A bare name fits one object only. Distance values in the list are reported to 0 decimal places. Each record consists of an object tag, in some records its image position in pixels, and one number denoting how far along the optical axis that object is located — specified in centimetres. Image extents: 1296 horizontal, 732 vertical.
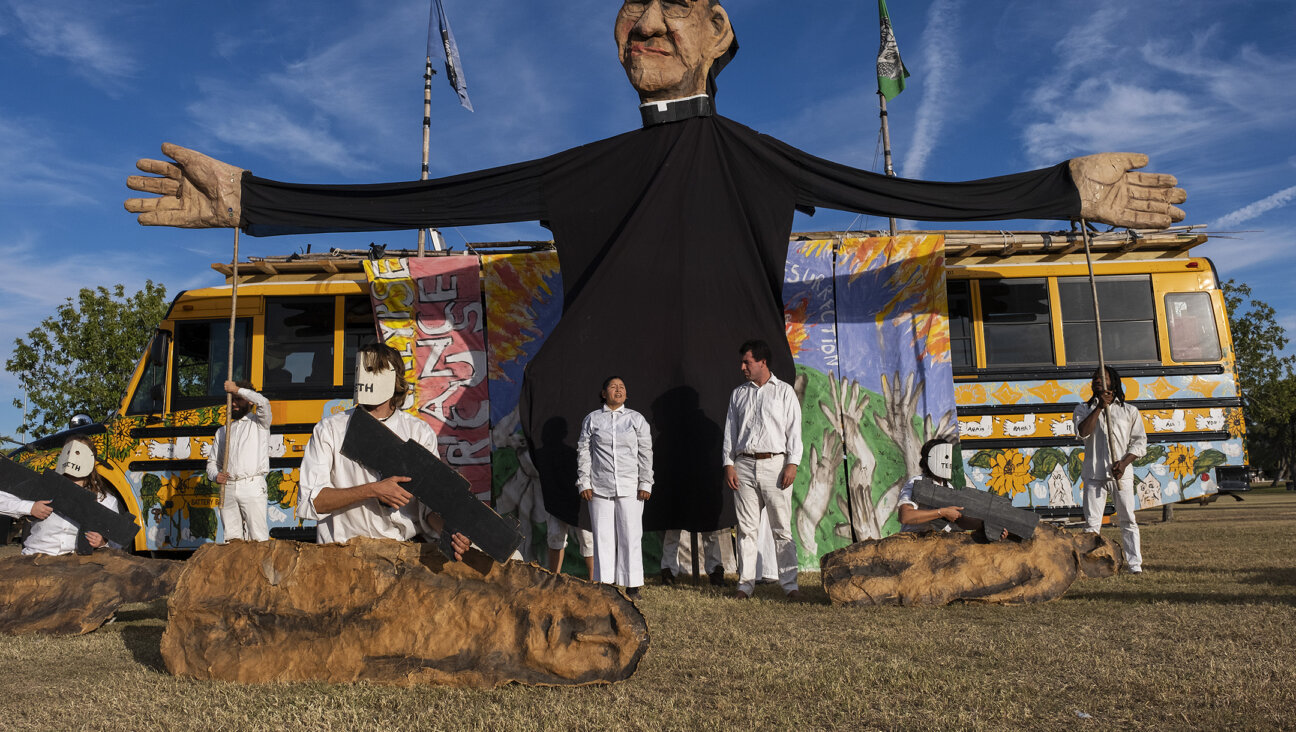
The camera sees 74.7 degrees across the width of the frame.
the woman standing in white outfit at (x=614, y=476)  622
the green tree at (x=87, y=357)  2122
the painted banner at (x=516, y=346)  765
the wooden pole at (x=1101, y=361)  687
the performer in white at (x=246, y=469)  746
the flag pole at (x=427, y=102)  1541
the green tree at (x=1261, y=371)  2777
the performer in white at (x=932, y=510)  584
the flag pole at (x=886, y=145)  1444
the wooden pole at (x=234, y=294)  610
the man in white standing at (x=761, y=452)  619
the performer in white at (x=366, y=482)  369
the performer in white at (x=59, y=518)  568
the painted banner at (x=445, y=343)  771
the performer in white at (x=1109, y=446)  705
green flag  1463
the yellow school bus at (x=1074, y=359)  832
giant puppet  663
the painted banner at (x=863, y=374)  763
